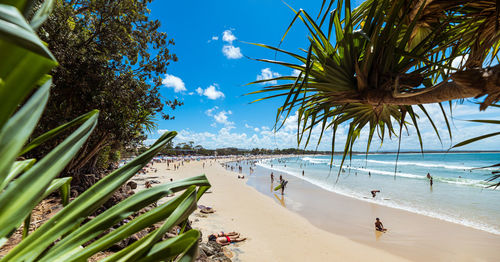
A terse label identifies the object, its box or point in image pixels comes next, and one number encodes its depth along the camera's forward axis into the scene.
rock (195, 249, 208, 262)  4.58
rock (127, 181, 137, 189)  11.90
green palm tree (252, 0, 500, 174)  1.35
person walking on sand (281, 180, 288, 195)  16.71
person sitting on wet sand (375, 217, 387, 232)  8.85
